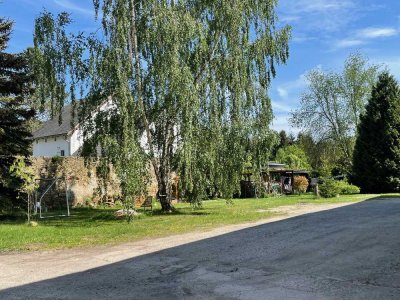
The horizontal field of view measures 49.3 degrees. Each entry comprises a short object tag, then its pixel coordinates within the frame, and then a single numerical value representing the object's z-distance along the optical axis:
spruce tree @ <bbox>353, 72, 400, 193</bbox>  26.86
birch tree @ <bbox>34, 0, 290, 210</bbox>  14.30
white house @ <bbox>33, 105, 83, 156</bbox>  32.66
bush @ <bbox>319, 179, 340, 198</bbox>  23.78
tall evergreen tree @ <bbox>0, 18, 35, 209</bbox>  17.41
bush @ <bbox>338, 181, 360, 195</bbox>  26.78
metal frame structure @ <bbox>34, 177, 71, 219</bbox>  18.07
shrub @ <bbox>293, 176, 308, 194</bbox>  30.31
